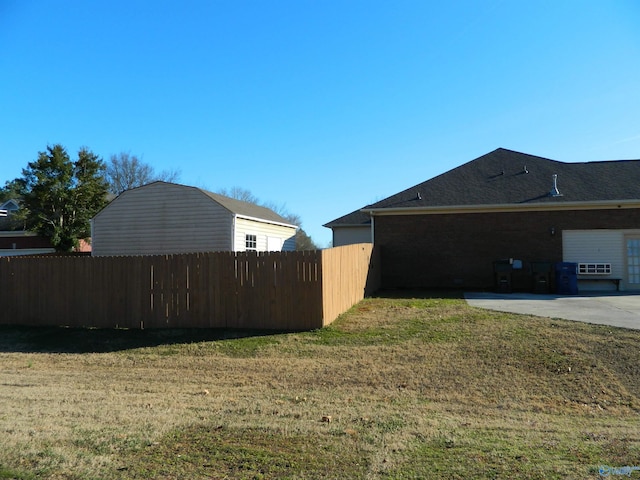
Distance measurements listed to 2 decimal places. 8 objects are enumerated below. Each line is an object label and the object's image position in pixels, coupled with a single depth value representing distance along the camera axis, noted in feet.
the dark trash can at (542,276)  53.88
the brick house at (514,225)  56.54
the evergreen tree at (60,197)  95.26
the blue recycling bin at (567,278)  51.93
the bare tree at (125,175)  151.17
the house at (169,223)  53.26
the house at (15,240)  102.06
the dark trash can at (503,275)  54.34
